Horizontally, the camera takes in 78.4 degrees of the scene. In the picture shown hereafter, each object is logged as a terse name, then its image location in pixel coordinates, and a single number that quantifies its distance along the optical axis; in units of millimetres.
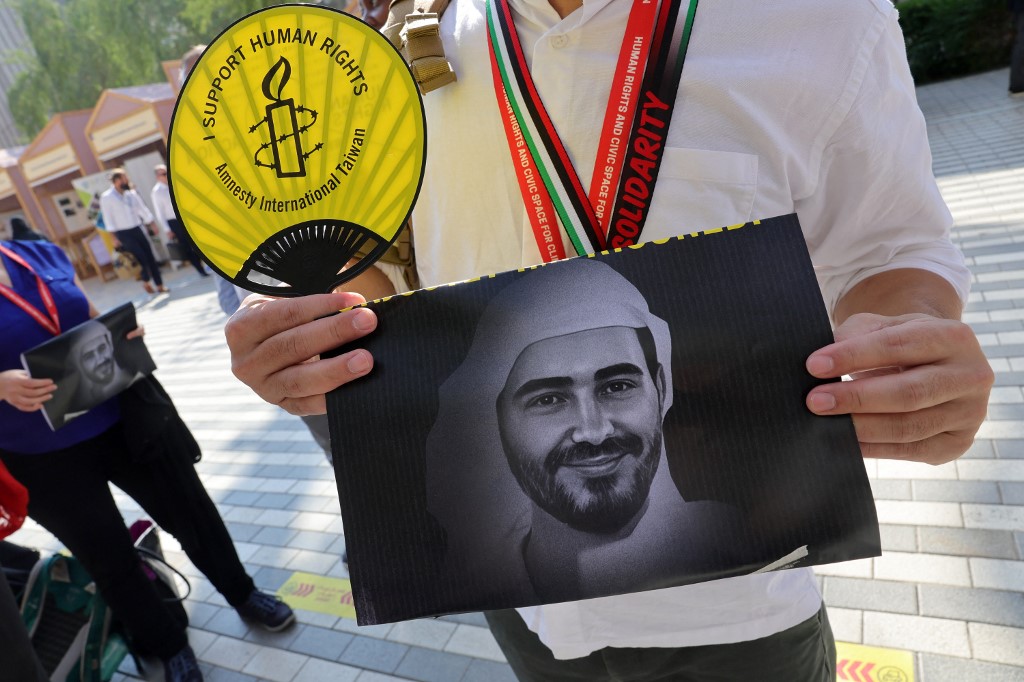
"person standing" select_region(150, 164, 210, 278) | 9141
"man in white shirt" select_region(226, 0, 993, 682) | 638
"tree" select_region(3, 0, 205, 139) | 19875
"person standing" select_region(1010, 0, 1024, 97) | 7144
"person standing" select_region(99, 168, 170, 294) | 9430
